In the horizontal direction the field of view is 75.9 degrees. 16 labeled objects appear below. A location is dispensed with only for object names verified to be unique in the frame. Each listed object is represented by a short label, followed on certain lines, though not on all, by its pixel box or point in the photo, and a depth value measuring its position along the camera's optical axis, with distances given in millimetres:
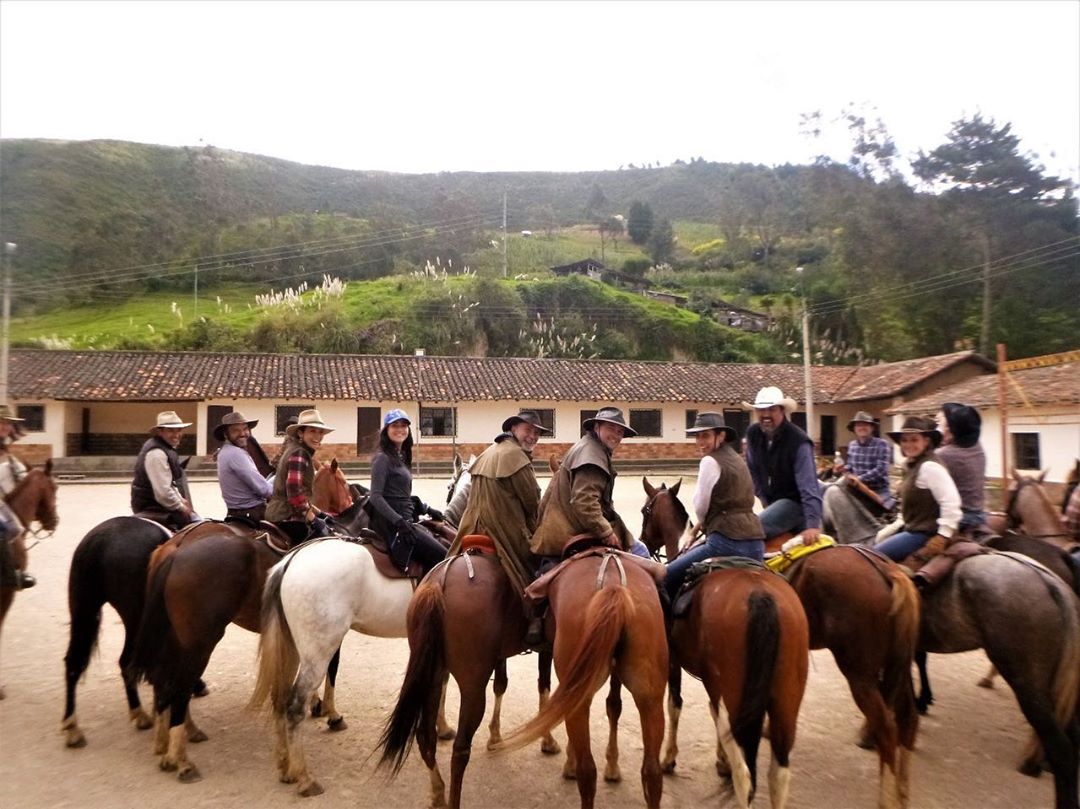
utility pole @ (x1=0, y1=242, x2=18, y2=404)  19266
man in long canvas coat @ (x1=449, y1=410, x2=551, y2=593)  4320
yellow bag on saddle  4449
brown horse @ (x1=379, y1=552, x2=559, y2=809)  3855
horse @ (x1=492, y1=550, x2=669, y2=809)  3375
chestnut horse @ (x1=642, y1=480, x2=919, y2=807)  3979
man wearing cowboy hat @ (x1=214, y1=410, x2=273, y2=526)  5426
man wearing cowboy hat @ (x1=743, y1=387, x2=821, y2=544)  4555
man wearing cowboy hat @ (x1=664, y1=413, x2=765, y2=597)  4117
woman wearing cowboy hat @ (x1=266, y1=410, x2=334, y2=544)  5102
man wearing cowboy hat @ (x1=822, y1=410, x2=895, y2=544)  5543
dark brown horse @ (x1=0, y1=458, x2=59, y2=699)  6152
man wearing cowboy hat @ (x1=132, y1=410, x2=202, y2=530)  5516
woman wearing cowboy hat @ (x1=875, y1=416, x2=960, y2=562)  4500
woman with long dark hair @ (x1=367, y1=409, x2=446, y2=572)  4863
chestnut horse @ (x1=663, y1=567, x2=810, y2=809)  3521
